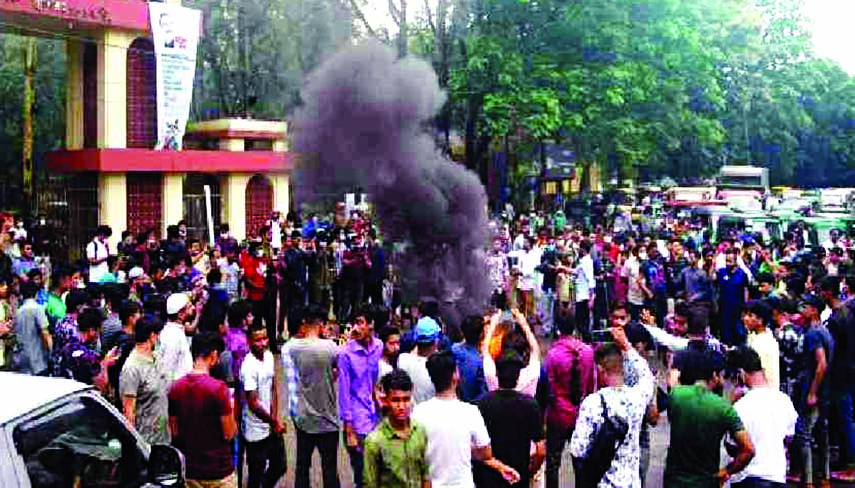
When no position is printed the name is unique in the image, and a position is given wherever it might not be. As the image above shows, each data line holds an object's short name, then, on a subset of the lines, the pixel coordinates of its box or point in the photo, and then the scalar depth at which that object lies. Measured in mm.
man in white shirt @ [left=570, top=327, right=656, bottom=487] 5156
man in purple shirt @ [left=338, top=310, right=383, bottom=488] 6641
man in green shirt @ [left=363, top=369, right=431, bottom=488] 4637
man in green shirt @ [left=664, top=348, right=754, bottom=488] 5176
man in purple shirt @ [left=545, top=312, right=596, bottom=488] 6426
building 19719
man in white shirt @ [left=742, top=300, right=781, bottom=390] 7023
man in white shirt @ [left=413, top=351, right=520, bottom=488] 4734
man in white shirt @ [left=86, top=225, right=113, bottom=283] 12328
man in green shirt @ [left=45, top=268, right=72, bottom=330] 8461
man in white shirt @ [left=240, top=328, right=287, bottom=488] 6430
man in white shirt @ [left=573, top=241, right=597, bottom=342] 14196
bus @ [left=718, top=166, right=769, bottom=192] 34062
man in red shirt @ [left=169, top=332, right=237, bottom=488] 5559
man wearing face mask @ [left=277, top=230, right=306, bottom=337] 13711
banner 20141
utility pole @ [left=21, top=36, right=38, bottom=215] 25047
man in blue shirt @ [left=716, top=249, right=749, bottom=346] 13164
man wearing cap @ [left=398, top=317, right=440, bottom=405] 6371
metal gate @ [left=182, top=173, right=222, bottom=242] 22266
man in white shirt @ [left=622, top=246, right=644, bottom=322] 13888
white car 3369
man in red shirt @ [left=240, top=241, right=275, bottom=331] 13055
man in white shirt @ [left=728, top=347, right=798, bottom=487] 5473
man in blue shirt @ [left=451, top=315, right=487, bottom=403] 6363
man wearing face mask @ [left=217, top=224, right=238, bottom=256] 13844
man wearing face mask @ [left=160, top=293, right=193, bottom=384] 6621
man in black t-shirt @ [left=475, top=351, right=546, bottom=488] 5121
